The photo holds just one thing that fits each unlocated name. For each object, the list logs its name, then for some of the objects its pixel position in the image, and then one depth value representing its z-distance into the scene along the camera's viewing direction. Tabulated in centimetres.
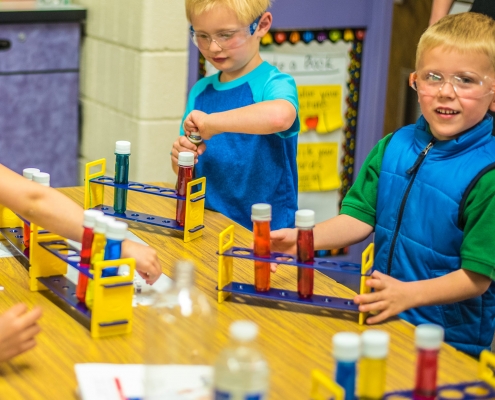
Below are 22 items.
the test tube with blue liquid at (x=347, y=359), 199
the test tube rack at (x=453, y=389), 204
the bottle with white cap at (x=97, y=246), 232
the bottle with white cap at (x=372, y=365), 197
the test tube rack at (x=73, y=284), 229
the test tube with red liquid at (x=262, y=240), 244
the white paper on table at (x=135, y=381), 209
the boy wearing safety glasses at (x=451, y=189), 252
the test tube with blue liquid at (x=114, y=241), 231
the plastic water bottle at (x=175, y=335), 212
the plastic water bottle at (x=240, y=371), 191
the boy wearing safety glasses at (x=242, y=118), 292
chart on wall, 397
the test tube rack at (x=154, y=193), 274
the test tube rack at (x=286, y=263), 240
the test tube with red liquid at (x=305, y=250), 240
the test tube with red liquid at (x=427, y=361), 196
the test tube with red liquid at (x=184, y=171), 275
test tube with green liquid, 278
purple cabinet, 397
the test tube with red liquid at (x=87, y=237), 234
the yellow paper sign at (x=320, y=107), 405
